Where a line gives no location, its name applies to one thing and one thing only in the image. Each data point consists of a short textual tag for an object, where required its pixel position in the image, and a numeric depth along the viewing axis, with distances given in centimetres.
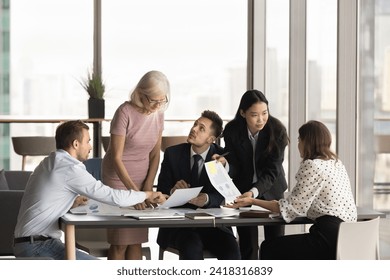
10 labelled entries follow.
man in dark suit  659
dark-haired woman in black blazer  669
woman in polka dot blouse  596
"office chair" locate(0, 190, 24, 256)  768
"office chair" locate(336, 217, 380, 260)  577
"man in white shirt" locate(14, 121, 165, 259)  571
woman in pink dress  655
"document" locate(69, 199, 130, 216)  611
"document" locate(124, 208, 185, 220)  590
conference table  573
